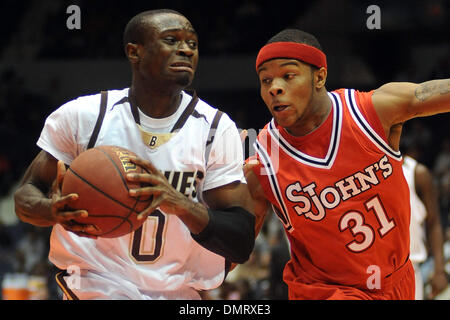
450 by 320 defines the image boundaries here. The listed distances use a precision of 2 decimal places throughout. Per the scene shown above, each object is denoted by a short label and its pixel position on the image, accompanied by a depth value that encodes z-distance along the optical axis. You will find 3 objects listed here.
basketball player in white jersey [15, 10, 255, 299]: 7.26
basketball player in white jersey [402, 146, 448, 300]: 12.45
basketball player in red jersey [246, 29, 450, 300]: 7.76
